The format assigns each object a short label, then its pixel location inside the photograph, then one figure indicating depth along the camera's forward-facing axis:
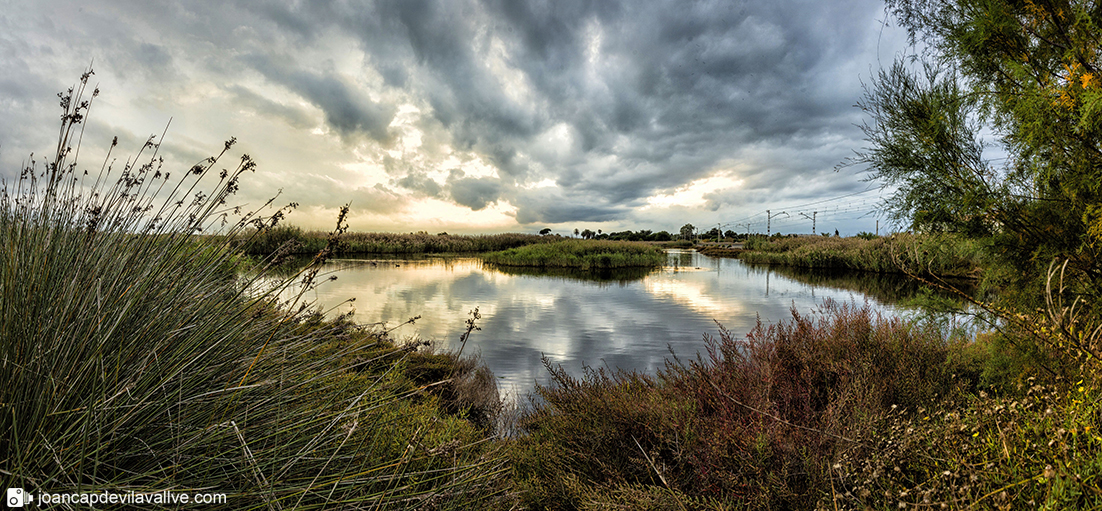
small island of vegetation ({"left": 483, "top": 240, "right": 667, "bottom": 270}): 26.14
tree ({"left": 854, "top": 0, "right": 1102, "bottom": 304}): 3.40
